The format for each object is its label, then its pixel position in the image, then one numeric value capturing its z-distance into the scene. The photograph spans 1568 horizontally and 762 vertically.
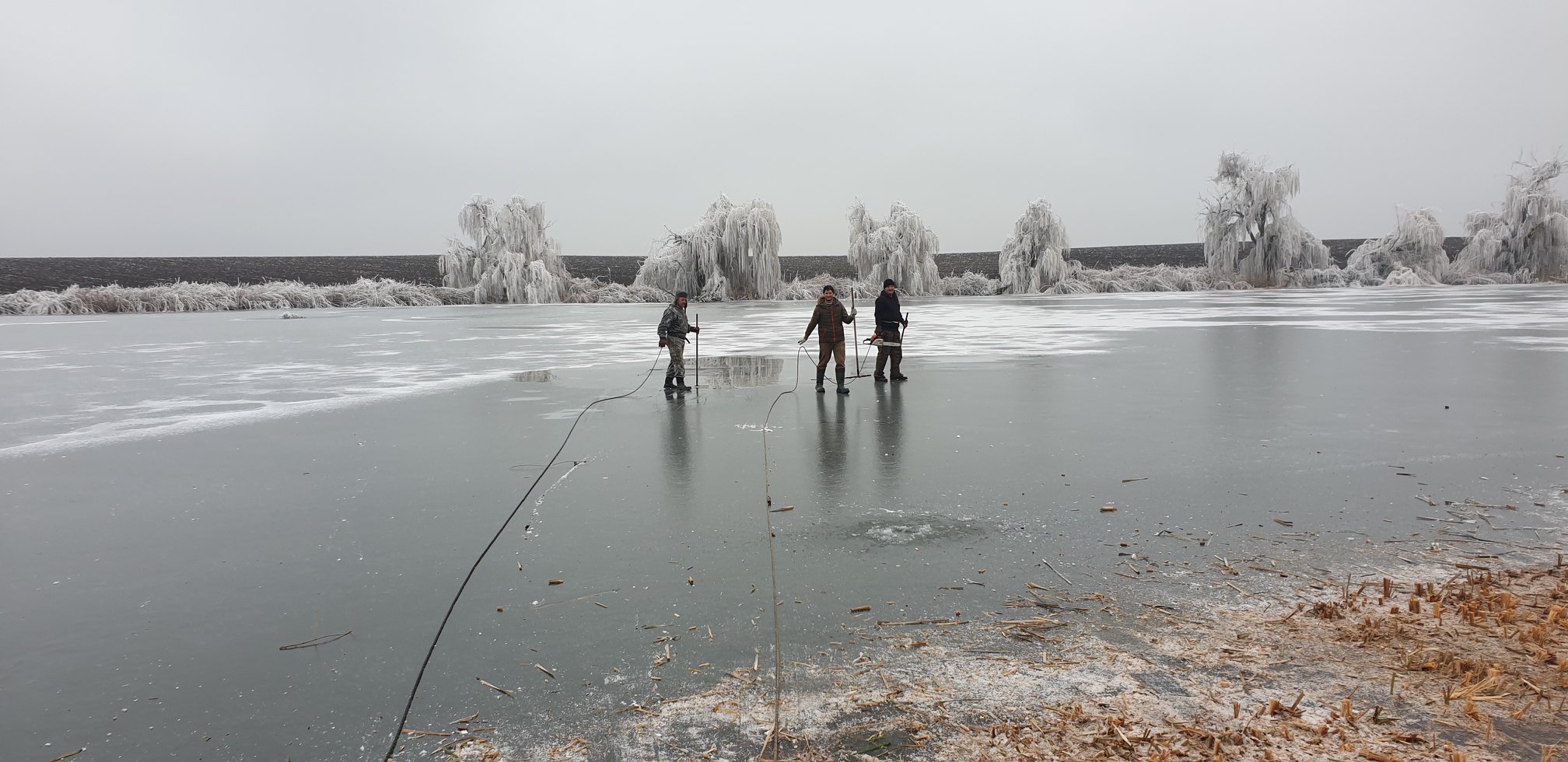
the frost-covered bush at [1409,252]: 45.38
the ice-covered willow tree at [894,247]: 42.88
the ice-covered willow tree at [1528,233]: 43.84
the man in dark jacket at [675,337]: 11.38
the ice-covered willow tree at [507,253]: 43.34
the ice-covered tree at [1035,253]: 45.56
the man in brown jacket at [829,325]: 11.38
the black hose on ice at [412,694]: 3.00
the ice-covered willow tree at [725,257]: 40.12
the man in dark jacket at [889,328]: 11.61
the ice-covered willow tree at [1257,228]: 42.66
